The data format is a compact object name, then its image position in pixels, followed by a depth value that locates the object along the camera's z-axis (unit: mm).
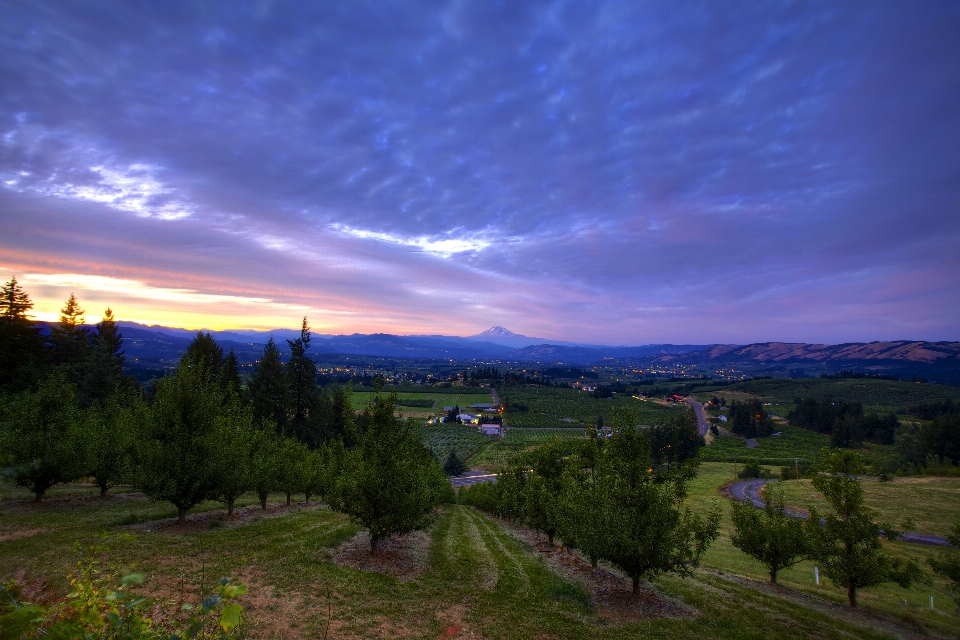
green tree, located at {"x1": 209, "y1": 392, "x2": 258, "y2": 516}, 19906
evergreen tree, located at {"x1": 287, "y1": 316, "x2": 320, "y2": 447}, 56344
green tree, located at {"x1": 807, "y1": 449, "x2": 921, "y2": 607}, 20734
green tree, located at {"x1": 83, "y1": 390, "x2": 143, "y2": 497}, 23125
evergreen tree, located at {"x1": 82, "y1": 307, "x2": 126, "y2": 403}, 49969
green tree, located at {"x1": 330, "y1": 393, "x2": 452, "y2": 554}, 17484
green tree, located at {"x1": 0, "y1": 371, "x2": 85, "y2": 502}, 20844
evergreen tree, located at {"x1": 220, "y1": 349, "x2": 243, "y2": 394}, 54022
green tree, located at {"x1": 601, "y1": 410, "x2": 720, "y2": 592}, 15391
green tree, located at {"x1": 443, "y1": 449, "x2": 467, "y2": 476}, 82475
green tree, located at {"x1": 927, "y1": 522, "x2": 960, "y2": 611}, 22922
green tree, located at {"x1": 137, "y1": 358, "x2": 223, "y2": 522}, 18542
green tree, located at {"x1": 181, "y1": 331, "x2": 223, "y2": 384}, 54731
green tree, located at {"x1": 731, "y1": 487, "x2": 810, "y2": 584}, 24328
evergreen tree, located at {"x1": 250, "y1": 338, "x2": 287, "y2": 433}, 53906
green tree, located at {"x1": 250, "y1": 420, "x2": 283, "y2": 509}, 25781
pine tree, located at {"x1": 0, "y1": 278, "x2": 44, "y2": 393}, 43500
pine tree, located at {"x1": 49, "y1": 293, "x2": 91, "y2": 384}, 55188
